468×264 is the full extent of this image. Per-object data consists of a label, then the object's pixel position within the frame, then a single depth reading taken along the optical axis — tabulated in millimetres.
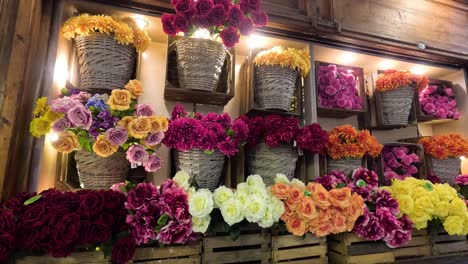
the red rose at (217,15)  1146
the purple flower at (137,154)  965
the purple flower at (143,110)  1004
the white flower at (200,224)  899
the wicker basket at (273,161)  1256
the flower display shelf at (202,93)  1290
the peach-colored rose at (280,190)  1039
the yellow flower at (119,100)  976
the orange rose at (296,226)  996
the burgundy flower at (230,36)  1176
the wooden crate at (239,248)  935
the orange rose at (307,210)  997
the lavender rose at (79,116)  923
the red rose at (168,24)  1145
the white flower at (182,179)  977
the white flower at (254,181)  1062
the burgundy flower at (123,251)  781
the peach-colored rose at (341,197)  1039
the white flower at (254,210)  937
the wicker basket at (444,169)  1647
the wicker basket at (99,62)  1140
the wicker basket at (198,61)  1209
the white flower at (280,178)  1142
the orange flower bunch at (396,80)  1568
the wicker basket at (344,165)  1409
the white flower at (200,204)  887
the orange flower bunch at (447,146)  1597
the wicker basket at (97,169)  1016
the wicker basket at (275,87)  1356
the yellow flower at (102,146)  936
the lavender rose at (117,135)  940
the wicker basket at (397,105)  1610
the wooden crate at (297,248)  1010
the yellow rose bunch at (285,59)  1341
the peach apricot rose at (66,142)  930
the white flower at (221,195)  957
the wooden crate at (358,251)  1062
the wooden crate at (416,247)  1148
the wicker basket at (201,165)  1089
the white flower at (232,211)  916
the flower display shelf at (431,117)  1755
